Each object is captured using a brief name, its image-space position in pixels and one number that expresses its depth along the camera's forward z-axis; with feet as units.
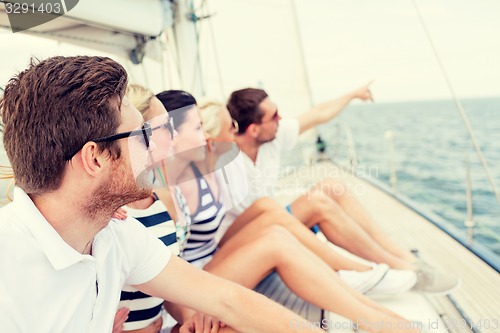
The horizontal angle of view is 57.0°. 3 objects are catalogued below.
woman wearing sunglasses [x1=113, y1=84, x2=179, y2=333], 3.34
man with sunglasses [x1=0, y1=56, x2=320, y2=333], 2.08
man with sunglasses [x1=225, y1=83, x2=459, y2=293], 5.19
